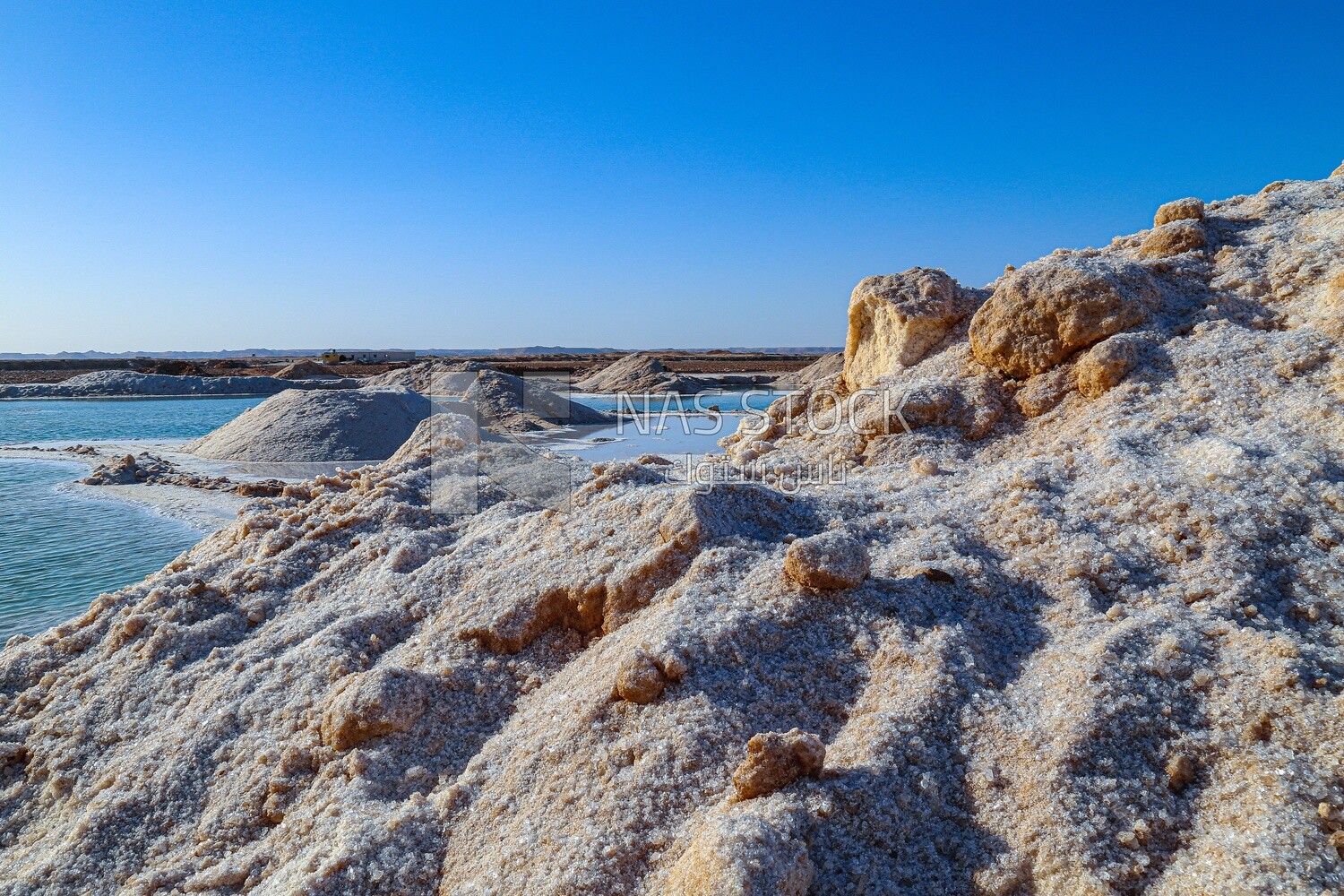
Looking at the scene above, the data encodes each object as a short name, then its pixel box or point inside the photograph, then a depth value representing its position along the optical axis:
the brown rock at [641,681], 2.25
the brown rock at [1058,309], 3.82
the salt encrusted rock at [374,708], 2.40
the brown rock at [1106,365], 3.62
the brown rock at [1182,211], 4.58
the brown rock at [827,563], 2.56
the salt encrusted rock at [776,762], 1.91
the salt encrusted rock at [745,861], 1.65
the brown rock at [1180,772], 1.85
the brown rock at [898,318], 4.72
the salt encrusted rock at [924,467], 3.54
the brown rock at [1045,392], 3.79
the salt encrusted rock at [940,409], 3.88
